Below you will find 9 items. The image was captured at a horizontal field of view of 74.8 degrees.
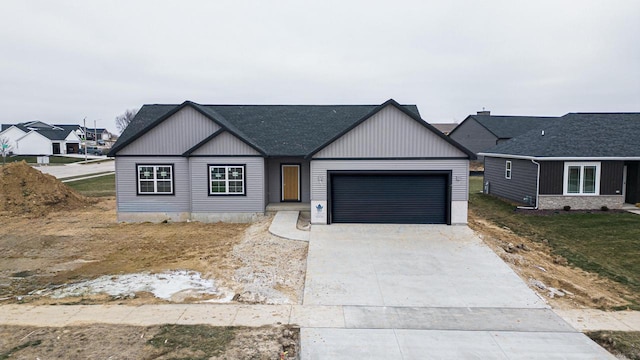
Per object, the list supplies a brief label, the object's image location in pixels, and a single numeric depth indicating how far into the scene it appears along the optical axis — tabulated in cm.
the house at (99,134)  9609
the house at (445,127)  9164
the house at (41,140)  7238
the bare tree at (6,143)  6690
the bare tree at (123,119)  14000
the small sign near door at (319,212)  1659
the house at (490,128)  4625
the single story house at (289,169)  1644
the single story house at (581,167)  2002
